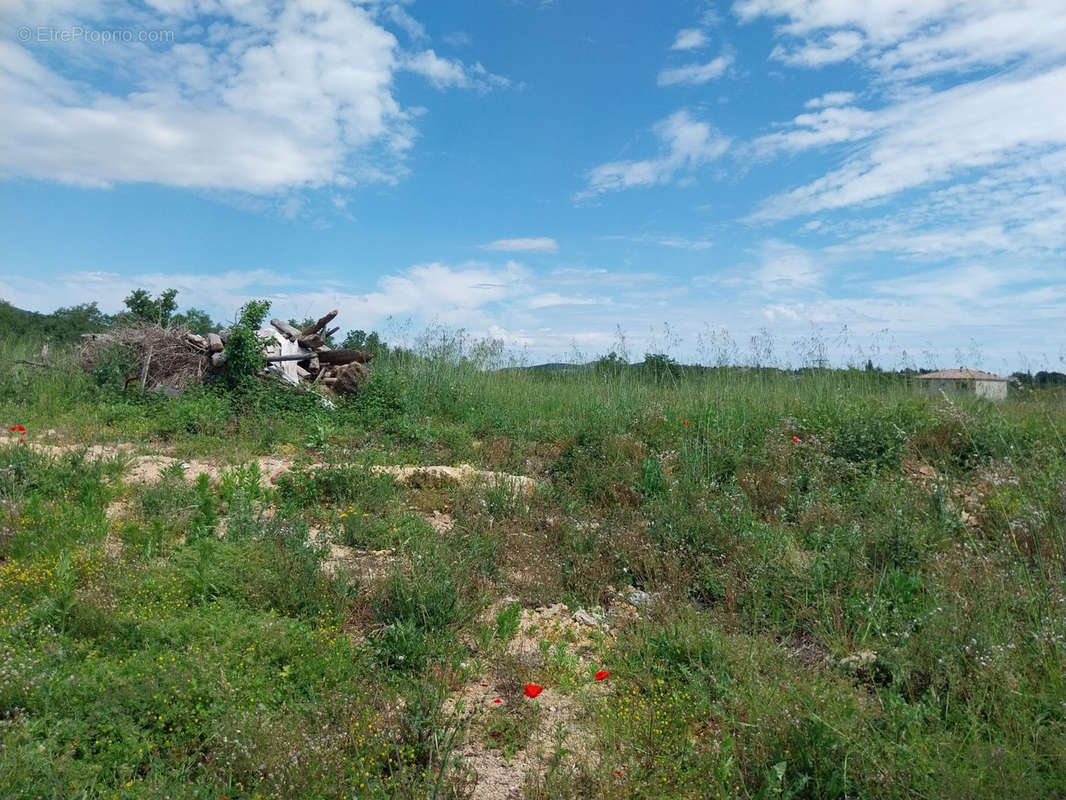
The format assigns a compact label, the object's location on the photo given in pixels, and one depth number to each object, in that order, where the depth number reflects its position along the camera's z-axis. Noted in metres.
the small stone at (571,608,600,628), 4.34
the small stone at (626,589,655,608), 4.42
